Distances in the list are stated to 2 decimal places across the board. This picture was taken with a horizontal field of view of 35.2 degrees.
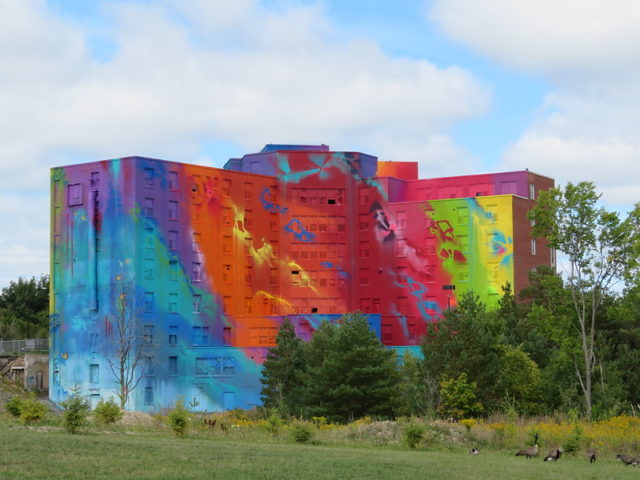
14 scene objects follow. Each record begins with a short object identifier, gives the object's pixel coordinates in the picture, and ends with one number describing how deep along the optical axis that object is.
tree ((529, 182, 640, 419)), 50.66
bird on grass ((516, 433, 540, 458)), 30.77
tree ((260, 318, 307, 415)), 81.62
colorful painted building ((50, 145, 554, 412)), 97.50
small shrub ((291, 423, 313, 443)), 34.44
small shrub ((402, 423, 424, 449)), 33.44
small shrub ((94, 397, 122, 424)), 38.41
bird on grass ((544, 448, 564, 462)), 29.92
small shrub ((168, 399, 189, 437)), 34.62
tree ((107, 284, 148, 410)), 95.06
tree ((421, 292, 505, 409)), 57.34
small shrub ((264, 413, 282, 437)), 36.88
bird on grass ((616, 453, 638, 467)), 29.64
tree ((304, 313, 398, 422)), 57.12
